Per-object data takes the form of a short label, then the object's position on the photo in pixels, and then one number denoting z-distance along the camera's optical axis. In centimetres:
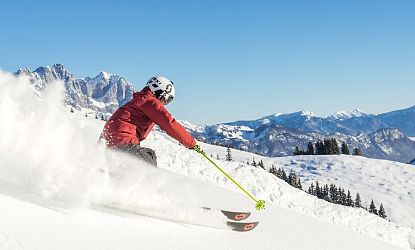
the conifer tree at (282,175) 10266
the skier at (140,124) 765
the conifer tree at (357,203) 9656
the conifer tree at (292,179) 9985
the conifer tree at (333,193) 10018
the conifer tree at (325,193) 9910
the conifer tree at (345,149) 14700
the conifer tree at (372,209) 9444
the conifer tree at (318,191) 10294
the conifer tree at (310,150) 14915
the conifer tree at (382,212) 9444
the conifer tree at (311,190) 10283
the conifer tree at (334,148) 14436
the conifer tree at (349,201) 9588
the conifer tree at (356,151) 14469
